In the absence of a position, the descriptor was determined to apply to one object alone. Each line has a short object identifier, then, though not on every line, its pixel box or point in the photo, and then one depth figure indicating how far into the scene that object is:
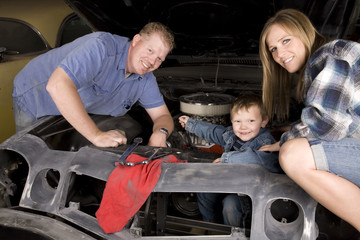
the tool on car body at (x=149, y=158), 1.09
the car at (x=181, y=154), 1.02
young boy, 1.14
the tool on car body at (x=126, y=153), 1.11
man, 1.34
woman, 0.93
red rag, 1.03
